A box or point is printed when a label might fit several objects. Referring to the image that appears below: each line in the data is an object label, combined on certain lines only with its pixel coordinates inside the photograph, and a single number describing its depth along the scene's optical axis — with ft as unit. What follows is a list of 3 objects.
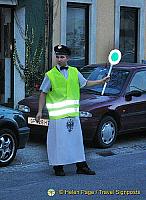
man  25.67
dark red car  33.40
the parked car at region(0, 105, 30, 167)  28.14
